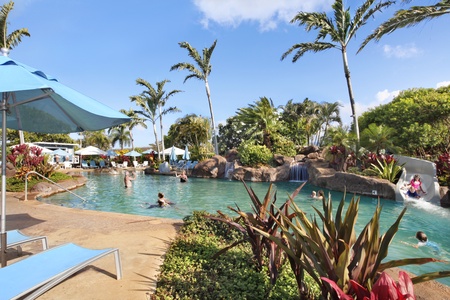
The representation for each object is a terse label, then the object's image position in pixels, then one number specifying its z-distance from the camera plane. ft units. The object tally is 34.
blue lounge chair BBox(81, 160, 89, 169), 109.09
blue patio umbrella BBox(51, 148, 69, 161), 97.74
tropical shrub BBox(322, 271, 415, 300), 4.64
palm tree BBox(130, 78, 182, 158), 102.42
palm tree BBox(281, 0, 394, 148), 55.11
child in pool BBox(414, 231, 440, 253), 20.42
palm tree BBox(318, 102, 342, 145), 130.57
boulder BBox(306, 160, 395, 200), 39.29
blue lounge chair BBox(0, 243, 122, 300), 7.60
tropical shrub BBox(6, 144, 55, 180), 41.47
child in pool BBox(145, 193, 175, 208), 33.45
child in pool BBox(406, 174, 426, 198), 36.83
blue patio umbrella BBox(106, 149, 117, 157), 109.25
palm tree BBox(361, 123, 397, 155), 49.04
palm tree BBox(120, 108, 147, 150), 105.91
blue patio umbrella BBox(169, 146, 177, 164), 91.93
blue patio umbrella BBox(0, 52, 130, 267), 8.50
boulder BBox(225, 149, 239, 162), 80.12
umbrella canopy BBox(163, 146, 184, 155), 96.99
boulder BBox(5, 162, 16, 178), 52.43
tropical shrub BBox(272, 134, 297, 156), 77.77
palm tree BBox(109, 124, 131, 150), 167.73
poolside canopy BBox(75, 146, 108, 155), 99.56
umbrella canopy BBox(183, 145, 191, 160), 86.91
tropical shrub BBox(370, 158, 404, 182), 41.98
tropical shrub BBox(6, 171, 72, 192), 37.04
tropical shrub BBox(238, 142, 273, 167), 69.67
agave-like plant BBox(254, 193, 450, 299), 5.94
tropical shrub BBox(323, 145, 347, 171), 53.52
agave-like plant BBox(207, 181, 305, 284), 9.49
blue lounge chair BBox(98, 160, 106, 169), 103.55
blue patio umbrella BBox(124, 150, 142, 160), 107.78
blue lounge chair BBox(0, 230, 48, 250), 11.49
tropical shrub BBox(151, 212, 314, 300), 9.01
